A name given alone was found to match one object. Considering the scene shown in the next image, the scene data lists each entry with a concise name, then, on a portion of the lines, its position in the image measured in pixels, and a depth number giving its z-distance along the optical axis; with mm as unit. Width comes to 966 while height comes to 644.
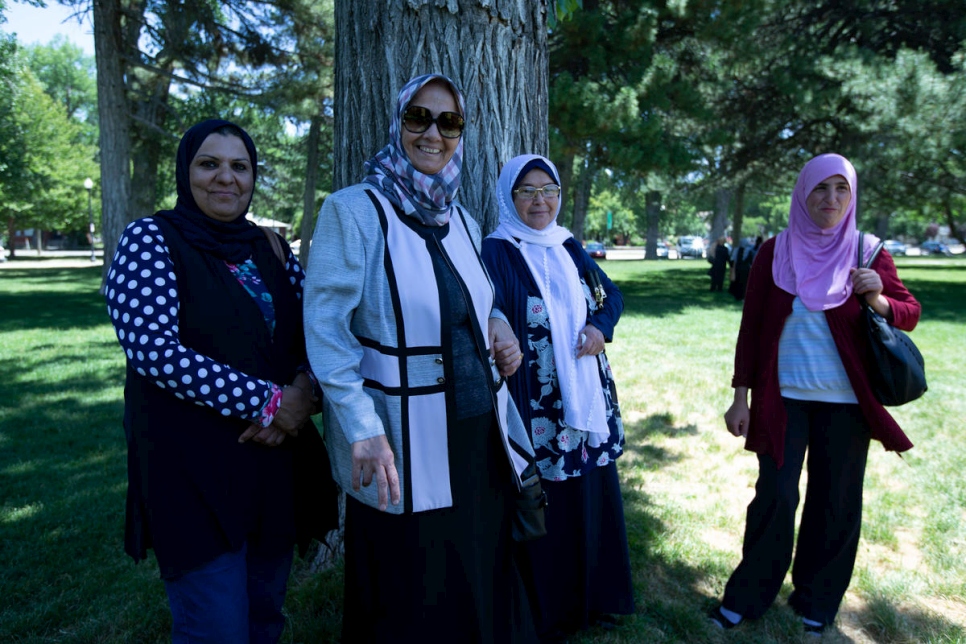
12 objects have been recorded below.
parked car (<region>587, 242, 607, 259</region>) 39044
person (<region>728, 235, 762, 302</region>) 16562
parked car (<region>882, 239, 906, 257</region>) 55159
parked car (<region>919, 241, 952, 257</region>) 56438
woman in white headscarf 2697
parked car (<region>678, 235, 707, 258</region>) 50344
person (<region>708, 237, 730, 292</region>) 18719
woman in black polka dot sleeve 1825
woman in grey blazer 1847
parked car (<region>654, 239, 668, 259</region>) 47516
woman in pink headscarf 2717
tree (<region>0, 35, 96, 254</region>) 21906
